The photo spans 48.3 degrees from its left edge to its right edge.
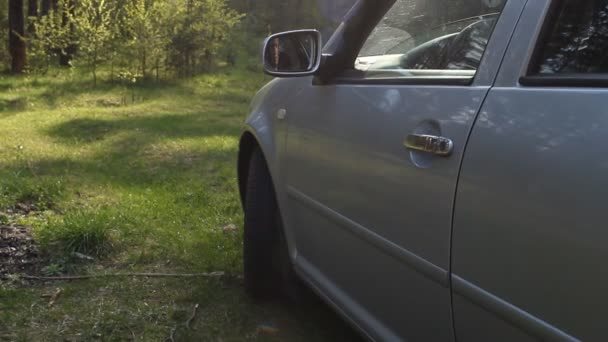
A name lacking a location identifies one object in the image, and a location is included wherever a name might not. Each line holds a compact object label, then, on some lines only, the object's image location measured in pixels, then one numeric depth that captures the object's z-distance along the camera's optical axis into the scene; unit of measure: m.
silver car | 1.46
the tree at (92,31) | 13.37
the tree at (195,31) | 15.48
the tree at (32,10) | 16.36
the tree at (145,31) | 13.90
